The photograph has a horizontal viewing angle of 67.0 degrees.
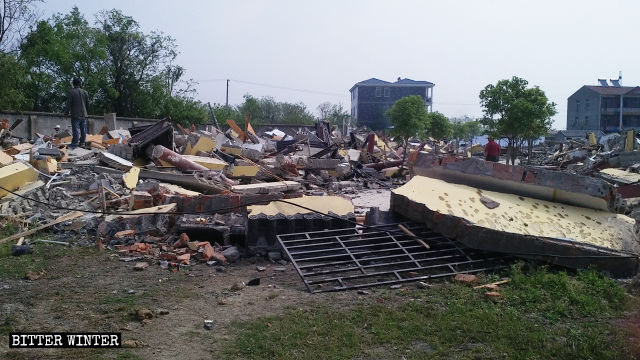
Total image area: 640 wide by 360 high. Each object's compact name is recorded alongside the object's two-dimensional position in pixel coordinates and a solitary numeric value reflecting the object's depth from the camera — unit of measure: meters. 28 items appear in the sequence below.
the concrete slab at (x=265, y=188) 10.03
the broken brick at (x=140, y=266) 5.88
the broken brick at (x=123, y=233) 7.14
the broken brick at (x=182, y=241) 6.71
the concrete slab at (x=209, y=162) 11.51
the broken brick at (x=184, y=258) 6.11
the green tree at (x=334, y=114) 51.77
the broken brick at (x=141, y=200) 8.16
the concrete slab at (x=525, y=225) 5.55
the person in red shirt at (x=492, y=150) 14.95
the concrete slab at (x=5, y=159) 9.59
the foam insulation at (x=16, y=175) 8.45
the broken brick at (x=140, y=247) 6.65
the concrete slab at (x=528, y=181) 6.51
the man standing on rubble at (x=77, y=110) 11.59
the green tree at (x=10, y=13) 21.20
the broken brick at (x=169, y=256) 6.25
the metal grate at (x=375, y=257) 5.38
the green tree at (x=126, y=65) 28.06
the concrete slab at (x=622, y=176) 11.80
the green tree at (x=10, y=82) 16.59
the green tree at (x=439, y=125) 31.88
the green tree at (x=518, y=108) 18.11
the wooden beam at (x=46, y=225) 6.91
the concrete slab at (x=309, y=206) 6.82
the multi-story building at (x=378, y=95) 53.91
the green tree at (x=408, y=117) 21.97
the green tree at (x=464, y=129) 45.56
